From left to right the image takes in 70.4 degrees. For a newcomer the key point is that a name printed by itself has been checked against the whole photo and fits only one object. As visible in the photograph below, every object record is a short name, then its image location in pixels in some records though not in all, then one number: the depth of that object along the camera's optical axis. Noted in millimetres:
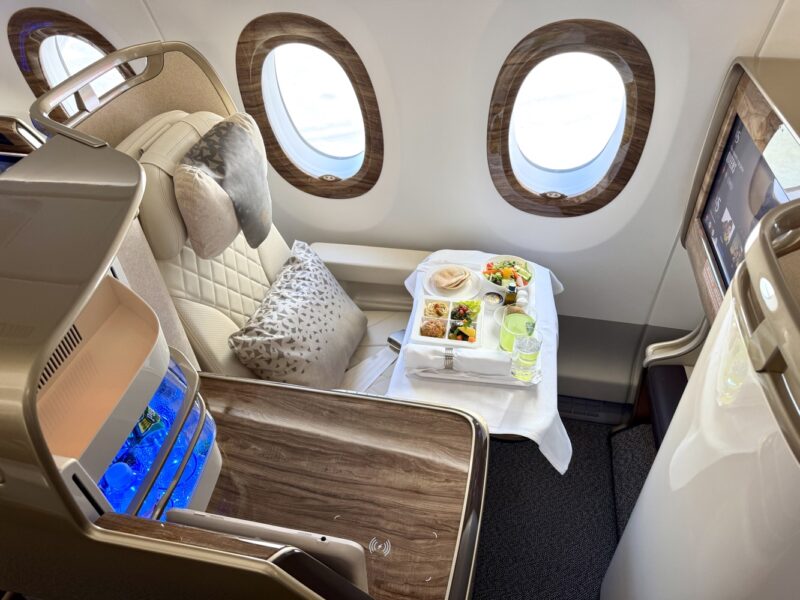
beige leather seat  1577
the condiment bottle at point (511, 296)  2104
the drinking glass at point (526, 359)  1880
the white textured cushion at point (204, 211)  1575
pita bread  2160
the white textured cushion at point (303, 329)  1919
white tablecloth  1821
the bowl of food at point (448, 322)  1976
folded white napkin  1877
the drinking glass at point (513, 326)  1938
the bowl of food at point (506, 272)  2170
